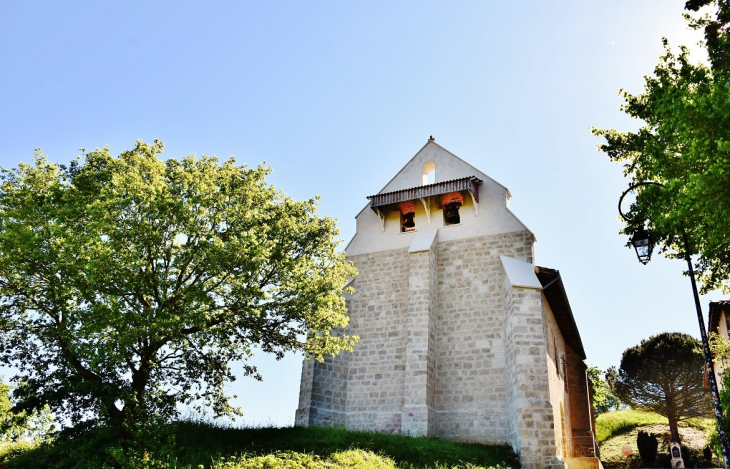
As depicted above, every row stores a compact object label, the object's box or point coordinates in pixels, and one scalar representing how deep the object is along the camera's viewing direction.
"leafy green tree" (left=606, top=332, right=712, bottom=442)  30.52
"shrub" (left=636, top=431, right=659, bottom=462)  26.27
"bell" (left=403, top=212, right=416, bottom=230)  19.80
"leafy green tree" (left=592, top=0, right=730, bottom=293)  8.22
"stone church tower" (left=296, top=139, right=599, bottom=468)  14.78
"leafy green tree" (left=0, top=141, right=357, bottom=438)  9.81
